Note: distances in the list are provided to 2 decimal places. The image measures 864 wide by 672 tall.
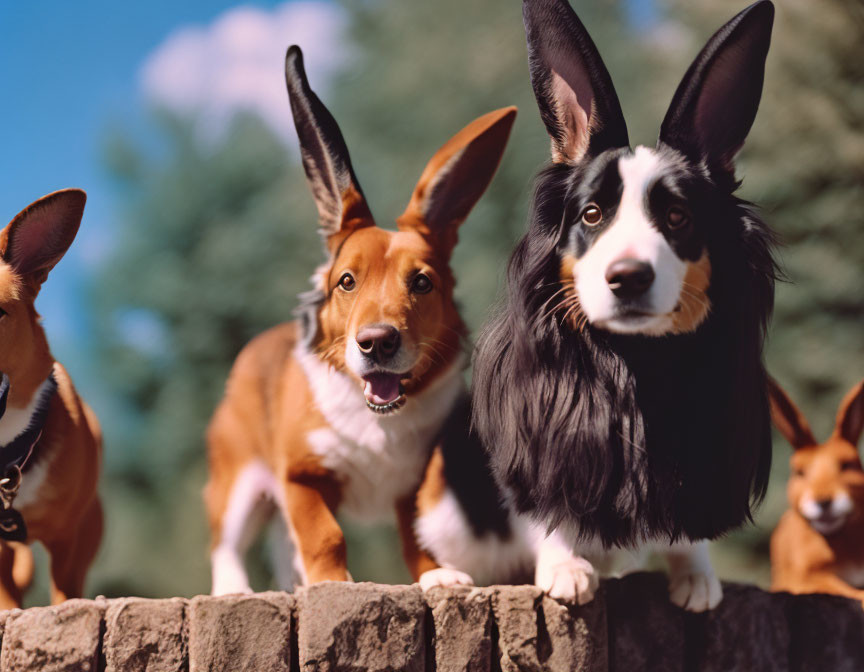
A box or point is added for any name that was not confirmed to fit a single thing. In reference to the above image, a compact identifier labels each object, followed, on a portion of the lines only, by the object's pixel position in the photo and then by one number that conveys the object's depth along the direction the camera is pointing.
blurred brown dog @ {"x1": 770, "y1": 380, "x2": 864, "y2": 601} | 2.45
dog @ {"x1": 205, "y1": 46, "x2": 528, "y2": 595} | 2.13
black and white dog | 2.04
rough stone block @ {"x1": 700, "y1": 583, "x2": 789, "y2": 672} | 2.18
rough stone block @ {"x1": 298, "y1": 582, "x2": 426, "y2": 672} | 2.05
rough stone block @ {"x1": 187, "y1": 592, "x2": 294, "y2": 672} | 2.04
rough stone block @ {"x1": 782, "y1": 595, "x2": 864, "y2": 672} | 2.25
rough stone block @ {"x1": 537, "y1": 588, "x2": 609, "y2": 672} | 2.09
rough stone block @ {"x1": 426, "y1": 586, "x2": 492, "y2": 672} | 2.08
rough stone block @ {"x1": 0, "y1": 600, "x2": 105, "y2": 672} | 2.04
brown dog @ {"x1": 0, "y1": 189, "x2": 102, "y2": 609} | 2.08
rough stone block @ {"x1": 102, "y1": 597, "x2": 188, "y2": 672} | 2.04
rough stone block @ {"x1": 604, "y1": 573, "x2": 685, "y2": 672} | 2.15
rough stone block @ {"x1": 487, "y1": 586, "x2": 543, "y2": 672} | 2.08
